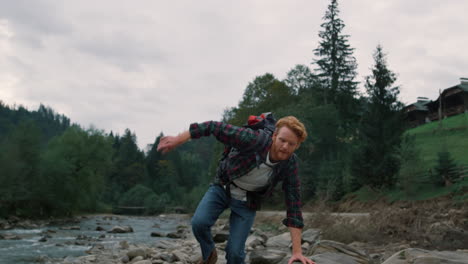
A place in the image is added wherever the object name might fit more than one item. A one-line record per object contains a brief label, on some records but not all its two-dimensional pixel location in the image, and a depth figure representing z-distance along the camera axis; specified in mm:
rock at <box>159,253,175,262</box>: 8455
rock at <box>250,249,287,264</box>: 6645
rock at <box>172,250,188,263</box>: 8366
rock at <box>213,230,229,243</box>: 11539
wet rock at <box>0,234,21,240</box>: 16477
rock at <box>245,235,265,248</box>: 9711
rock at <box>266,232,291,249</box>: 9345
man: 3867
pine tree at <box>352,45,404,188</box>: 23203
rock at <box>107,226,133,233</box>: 21672
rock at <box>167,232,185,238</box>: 19264
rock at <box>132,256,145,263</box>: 9022
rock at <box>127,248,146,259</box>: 9656
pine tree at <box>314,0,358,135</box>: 38500
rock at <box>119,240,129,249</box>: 13629
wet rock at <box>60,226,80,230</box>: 24881
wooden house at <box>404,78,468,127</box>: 38031
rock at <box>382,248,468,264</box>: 4305
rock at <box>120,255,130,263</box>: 9402
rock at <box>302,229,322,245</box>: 9123
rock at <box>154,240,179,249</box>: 12962
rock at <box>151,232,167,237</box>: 20172
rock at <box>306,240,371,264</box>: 5402
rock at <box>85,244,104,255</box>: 12156
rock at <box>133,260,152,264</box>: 8298
